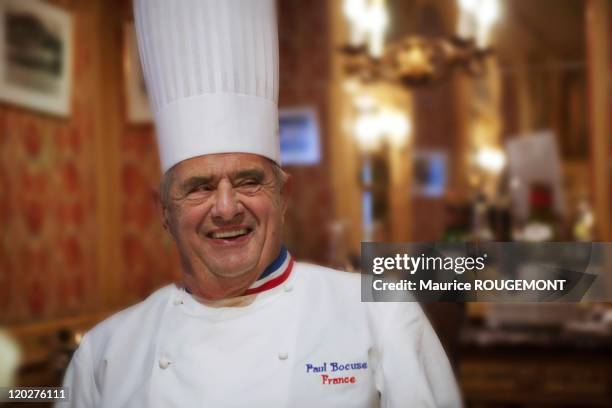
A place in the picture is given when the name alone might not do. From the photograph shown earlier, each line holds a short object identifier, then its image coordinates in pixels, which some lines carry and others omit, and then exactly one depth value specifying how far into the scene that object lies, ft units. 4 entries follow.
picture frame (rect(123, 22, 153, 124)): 8.91
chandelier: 7.62
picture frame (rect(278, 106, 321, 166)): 10.77
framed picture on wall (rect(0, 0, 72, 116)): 6.79
